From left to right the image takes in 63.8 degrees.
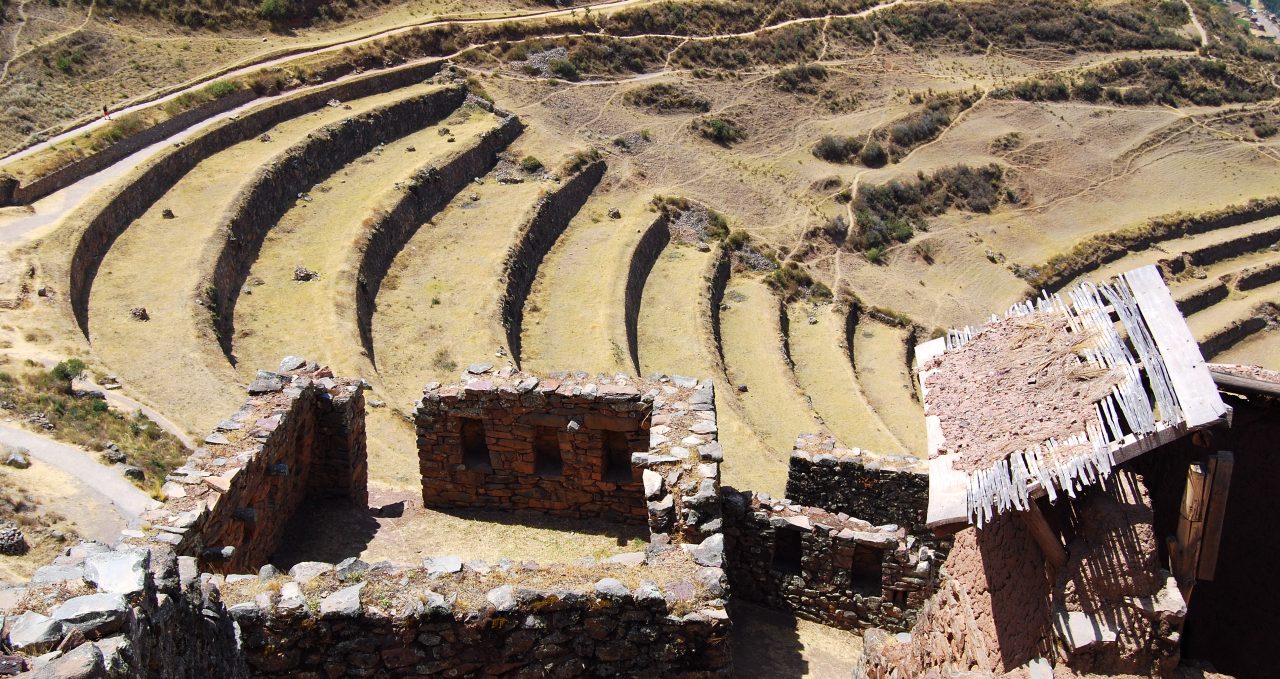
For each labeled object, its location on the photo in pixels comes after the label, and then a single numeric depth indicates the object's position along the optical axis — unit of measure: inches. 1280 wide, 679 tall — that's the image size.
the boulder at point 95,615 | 241.3
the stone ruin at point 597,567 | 286.0
